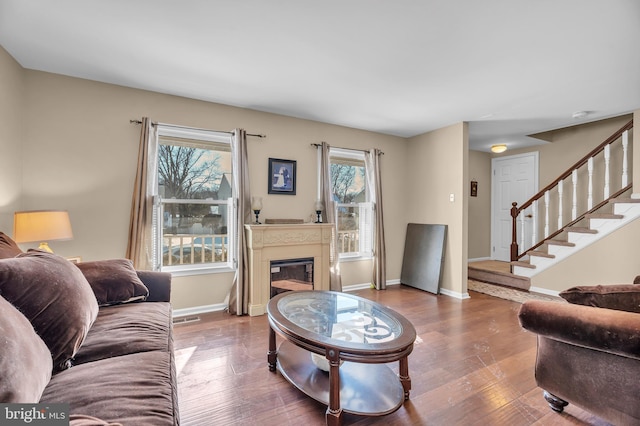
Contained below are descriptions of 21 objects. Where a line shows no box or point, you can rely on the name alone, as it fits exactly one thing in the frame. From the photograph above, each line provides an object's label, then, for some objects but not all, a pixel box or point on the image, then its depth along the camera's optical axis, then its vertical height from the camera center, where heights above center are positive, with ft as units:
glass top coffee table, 4.93 -2.61
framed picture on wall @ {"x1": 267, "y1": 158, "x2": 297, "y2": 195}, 12.37 +1.35
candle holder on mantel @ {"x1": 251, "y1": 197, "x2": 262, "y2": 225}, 11.43 +0.08
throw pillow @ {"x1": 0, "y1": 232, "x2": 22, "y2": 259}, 5.54 -0.83
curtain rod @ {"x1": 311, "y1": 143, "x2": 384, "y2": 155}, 13.37 +2.94
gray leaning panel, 14.02 -2.59
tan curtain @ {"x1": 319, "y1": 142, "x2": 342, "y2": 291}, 13.24 +0.04
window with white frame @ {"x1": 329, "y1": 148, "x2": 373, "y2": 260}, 14.61 +0.15
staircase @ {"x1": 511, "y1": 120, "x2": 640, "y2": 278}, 12.19 -0.08
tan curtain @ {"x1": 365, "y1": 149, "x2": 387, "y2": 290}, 14.76 -0.53
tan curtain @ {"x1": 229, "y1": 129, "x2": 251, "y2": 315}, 11.00 -0.28
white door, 17.42 +0.98
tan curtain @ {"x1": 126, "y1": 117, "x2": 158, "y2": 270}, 9.73 +0.01
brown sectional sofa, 3.03 -2.16
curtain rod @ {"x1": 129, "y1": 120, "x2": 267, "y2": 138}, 9.92 +3.02
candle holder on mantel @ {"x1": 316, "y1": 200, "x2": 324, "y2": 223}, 13.08 -0.14
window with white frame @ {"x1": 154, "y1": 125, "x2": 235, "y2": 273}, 10.74 +0.24
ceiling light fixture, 16.38 +3.41
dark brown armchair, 4.53 -2.51
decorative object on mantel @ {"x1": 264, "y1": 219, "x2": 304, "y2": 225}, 11.85 -0.60
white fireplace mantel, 11.03 -1.77
